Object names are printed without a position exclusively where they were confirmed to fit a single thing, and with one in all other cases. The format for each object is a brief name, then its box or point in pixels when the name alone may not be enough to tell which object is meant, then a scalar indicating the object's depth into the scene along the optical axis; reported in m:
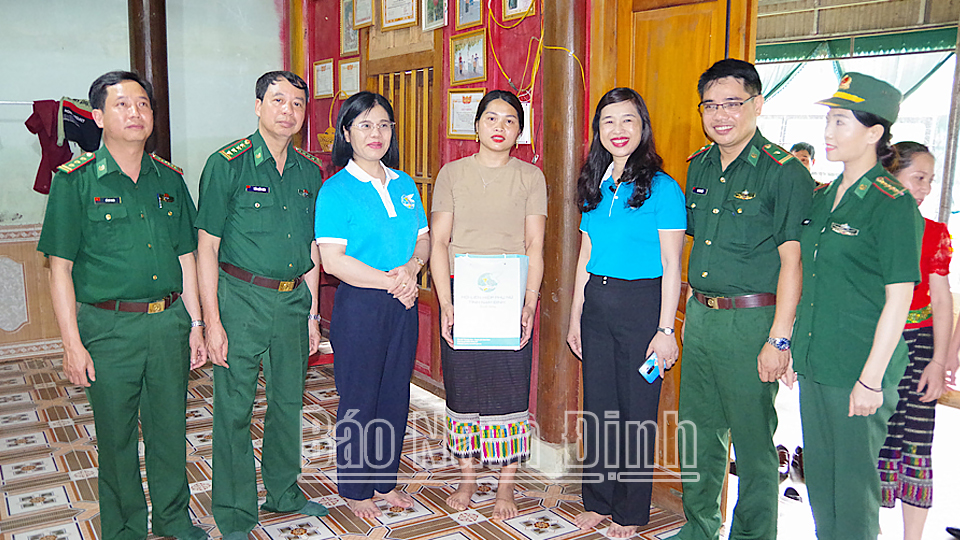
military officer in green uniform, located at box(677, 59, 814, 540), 2.24
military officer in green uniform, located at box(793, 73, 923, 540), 1.86
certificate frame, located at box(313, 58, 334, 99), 5.43
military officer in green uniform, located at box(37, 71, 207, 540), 2.33
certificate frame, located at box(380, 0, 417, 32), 4.29
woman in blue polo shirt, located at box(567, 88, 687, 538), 2.51
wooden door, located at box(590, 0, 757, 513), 2.57
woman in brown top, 2.73
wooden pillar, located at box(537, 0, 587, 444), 3.03
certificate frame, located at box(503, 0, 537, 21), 3.33
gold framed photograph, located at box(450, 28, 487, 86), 3.67
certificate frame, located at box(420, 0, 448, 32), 3.97
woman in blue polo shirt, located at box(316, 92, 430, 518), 2.63
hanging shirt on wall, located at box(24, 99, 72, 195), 4.64
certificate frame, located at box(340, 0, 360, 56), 5.03
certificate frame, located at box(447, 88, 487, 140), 3.75
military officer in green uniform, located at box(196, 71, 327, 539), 2.55
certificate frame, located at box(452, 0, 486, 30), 3.69
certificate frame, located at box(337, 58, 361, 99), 5.05
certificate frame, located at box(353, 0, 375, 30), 4.77
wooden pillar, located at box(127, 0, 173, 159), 4.91
